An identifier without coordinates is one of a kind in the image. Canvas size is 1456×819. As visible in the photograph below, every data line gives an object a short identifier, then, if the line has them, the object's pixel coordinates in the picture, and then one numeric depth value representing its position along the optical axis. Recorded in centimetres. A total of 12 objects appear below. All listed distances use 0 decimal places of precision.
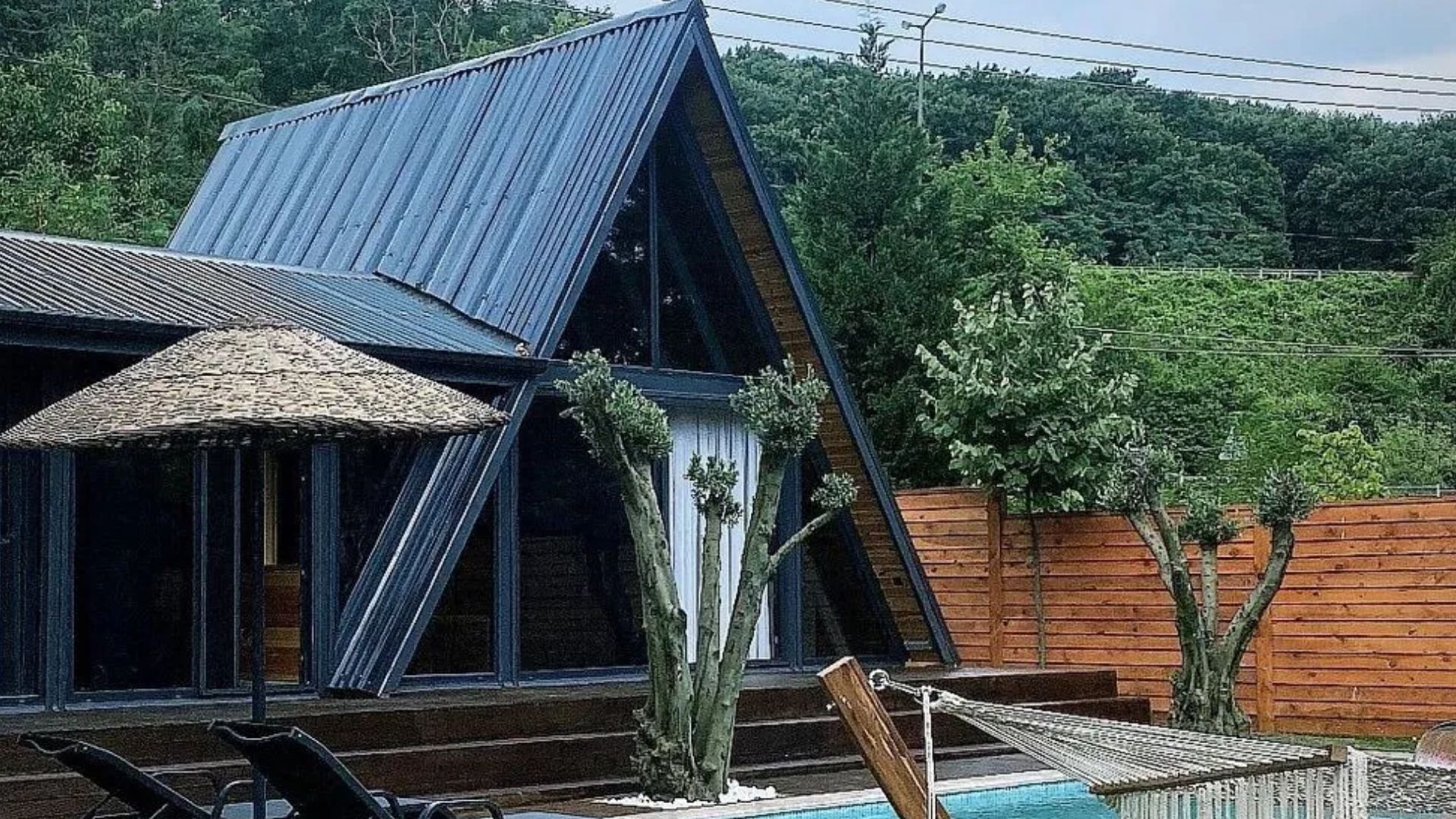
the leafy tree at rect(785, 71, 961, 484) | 1950
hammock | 549
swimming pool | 882
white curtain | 1266
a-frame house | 999
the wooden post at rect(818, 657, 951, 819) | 568
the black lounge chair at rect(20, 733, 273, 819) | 601
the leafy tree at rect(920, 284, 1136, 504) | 1448
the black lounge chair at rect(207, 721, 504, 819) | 566
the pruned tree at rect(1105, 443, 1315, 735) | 1150
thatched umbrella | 647
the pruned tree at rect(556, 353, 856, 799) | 898
